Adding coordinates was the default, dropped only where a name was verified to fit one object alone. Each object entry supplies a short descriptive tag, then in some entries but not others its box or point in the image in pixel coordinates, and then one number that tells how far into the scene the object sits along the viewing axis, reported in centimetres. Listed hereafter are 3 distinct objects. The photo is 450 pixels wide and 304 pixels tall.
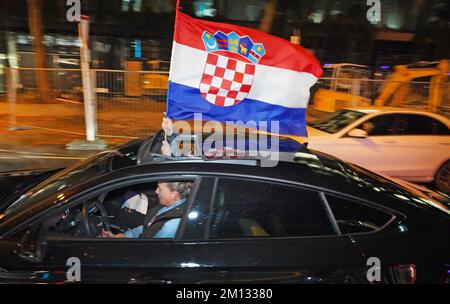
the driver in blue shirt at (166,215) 260
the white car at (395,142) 676
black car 235
